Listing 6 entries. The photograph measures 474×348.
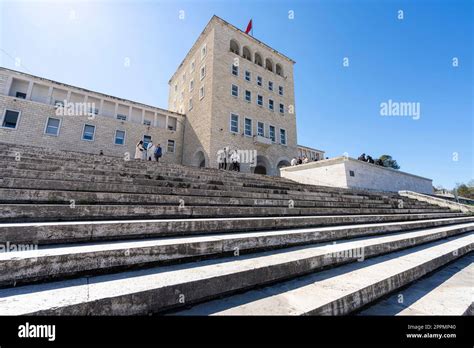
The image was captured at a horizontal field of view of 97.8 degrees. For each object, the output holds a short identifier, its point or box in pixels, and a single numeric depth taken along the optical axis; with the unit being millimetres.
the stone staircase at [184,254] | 1722
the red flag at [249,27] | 24641
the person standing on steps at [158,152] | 13406
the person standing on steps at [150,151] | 14176
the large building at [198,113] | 16453
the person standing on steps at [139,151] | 13180
